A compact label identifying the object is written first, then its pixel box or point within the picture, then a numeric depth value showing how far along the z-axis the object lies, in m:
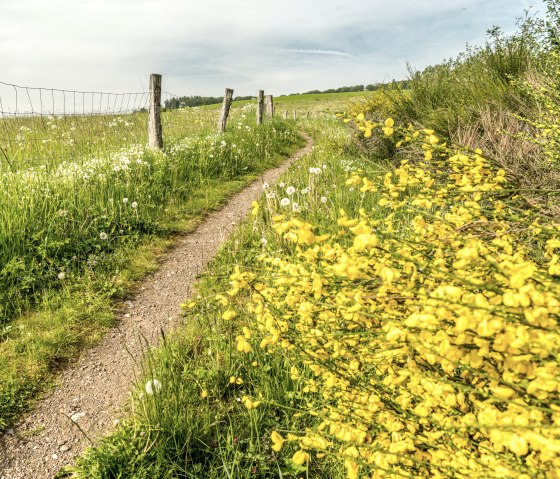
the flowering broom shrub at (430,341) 1.18
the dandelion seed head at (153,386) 2.76
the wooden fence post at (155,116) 9.61
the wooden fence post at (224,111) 13.17
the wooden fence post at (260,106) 16.05
